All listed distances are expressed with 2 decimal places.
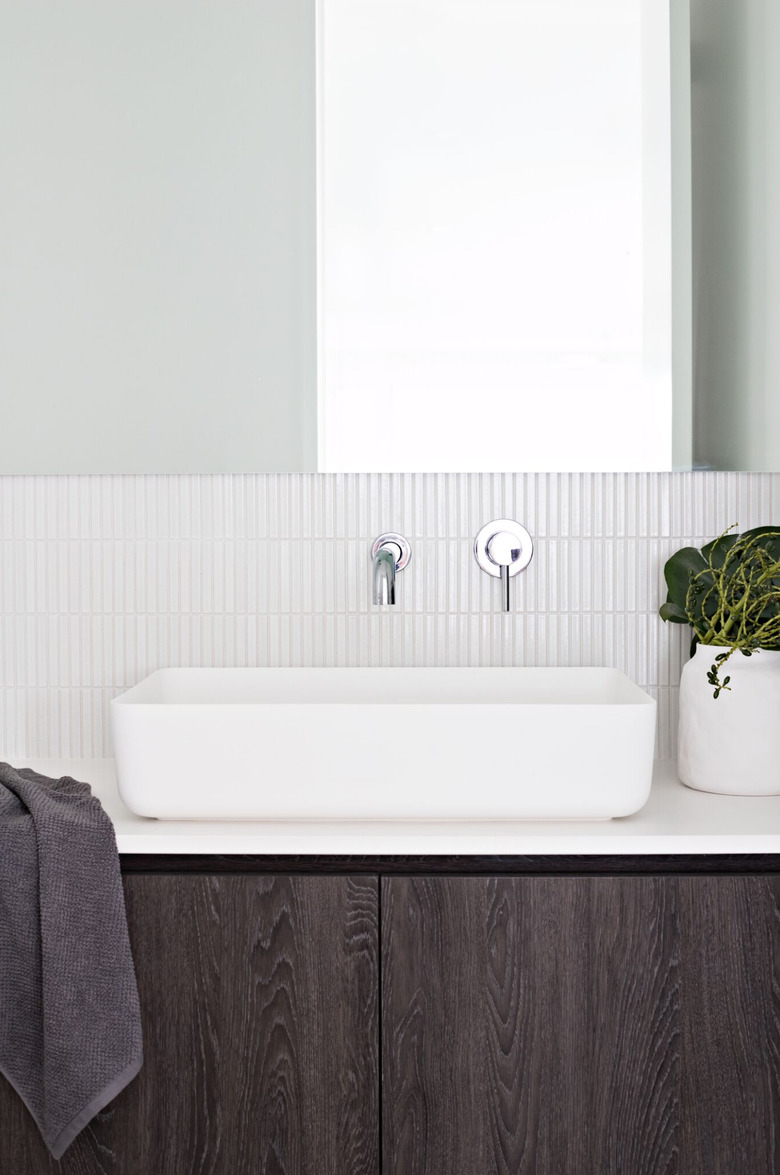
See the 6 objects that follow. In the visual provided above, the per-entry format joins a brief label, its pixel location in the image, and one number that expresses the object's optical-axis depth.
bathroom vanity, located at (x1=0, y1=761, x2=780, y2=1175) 1.07
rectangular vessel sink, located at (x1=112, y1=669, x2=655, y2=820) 1.10
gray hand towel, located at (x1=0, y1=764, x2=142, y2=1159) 1.02
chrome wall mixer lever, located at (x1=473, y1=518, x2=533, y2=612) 1.48
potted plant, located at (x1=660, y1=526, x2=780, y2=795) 1.25
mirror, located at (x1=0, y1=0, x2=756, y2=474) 1.46
